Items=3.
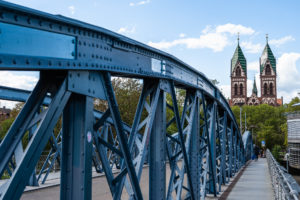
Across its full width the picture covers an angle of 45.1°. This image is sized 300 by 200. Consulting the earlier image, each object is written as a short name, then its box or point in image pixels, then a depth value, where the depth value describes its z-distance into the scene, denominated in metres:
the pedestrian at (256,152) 34.78
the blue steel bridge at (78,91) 2.77
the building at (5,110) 79.34
